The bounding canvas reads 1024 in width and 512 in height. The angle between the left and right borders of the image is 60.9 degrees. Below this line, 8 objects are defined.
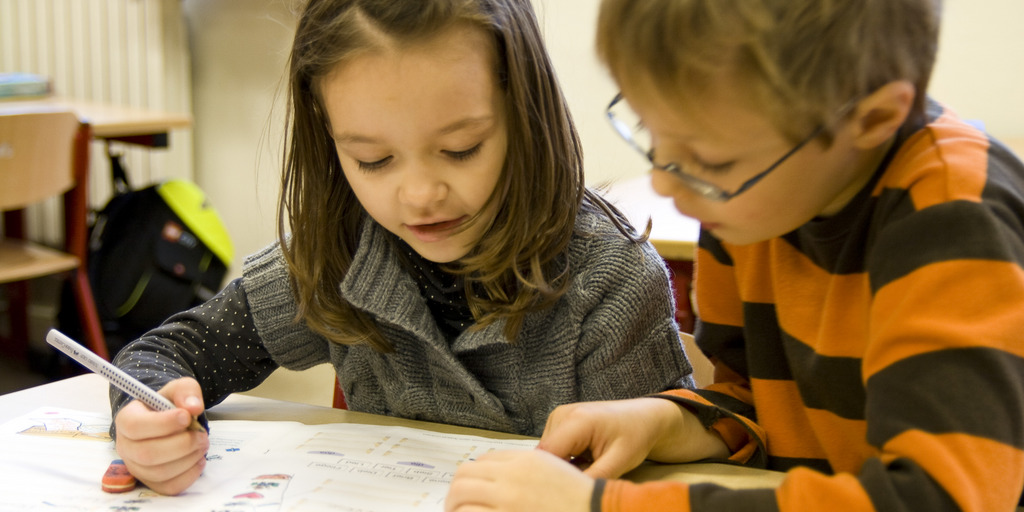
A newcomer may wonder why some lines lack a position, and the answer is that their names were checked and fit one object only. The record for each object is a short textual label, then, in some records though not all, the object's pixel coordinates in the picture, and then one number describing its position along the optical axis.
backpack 2.68
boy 0.48
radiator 2.88
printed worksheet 0.69
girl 0.79
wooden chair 2.04
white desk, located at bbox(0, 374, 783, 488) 0.90
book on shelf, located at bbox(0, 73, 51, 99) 2.66
